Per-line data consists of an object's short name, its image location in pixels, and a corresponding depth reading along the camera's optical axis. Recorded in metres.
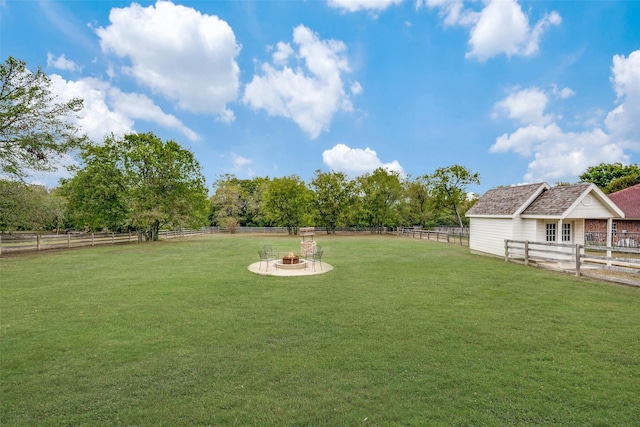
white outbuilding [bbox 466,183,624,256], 13.79
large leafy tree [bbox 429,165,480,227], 36.72
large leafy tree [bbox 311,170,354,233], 41.38
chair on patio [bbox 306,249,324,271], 12.18
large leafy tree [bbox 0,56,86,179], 16.62
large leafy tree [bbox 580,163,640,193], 37.50
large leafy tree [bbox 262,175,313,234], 41.00
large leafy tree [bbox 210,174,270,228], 48.44
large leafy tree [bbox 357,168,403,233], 40.03
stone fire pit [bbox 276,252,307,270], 12.24
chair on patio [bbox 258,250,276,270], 12.04
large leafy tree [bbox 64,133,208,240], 24.17
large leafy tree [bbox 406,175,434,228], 43.19
